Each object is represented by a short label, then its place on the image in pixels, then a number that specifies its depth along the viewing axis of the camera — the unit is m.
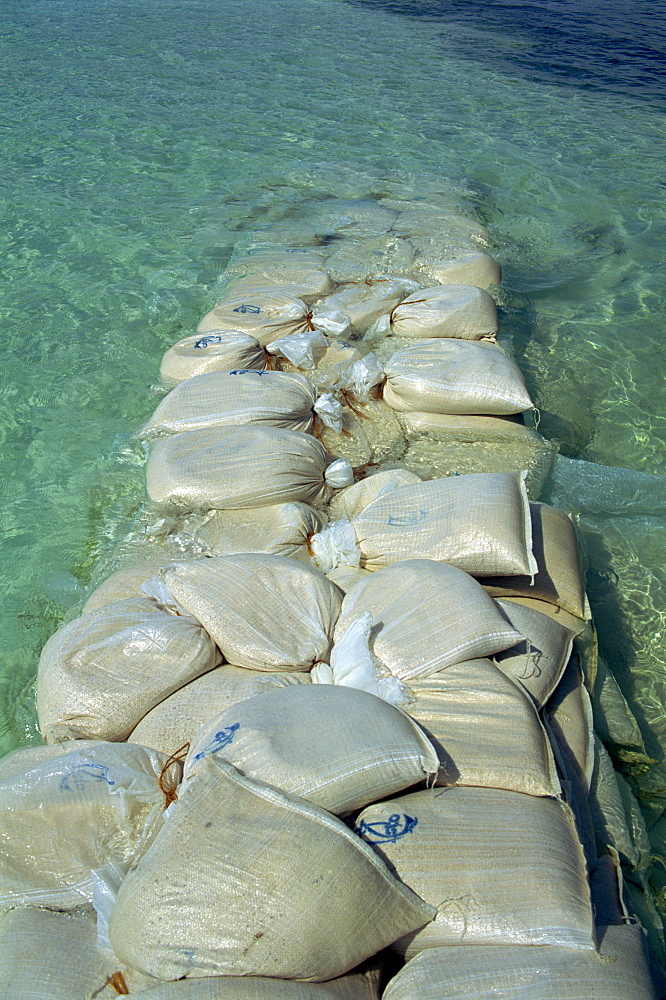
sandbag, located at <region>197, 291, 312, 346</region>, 3.88
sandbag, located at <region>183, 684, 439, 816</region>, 1.44
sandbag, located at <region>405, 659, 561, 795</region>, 1.63
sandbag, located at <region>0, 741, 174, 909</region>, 1.60
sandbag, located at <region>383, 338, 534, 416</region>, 3.28
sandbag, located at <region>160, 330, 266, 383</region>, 3.57
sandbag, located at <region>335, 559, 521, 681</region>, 1.86
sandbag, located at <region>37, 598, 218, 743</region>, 1.93
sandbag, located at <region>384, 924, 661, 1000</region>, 1.28
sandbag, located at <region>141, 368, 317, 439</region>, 3.06
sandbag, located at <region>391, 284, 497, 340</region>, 3.81
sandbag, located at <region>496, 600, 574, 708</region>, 1.95
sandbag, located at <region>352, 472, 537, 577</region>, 2.28
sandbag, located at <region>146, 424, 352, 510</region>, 2.76
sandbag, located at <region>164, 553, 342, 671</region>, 2.01
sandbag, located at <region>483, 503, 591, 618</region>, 2.40
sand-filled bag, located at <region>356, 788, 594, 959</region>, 1.38
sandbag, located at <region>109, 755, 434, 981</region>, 1.27
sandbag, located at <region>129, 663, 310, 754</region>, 1.85
